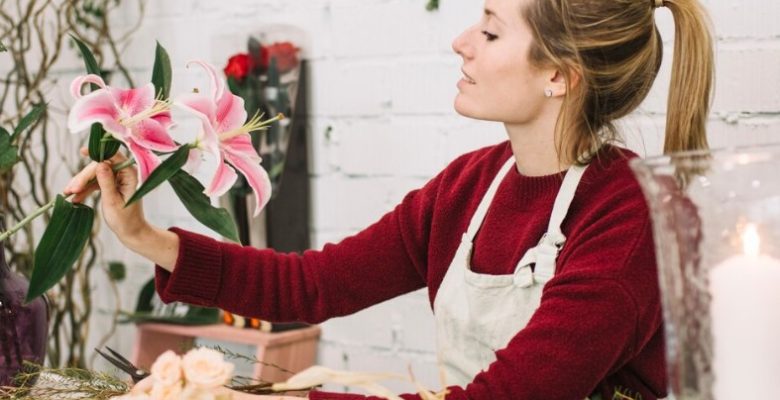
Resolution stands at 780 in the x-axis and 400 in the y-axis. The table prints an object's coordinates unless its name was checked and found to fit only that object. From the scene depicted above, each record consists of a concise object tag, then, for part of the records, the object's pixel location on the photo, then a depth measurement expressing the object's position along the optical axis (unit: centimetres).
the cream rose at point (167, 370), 126
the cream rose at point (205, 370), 125
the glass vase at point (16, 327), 168
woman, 152
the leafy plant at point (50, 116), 264
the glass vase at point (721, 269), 111
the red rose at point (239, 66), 230
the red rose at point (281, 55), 233
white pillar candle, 110
